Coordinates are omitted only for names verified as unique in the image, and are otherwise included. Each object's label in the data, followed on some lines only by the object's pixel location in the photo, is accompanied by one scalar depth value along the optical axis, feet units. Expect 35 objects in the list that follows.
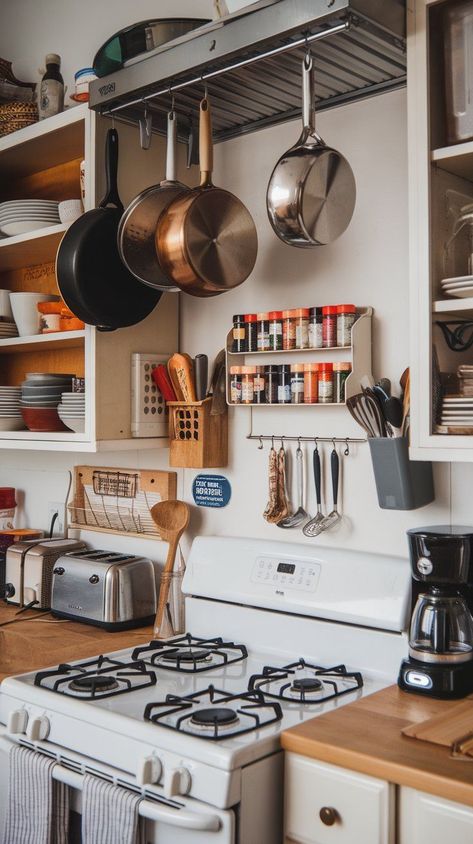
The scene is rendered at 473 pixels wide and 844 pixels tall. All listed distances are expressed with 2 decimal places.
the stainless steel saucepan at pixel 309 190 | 6.01
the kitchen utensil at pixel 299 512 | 7.22
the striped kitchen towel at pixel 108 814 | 5.14
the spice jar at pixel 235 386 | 7.39
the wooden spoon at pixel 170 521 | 7.98
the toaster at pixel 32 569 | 8.64
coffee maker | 5.61
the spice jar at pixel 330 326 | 6.77
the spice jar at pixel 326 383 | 6.80
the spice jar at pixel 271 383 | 7.22
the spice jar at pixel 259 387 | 7.25
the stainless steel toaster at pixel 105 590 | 7.85
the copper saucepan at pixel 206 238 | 6.67
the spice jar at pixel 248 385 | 7.30
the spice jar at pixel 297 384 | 6.99
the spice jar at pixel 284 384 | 7.10
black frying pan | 7.34
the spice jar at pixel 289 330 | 7.07
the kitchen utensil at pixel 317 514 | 7.00
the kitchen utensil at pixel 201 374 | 7.65
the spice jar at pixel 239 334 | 7.42
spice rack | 6.60
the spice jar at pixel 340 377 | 6.72
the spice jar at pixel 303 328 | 6.96
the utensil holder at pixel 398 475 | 6.03
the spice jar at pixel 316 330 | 6.86
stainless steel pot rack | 5.59
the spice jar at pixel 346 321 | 6.69
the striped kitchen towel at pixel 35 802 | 5.64
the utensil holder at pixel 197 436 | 7.60
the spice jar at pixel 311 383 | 6.90
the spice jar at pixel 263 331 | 7.26
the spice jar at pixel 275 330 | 7.16
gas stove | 5.04
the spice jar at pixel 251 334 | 7.34
